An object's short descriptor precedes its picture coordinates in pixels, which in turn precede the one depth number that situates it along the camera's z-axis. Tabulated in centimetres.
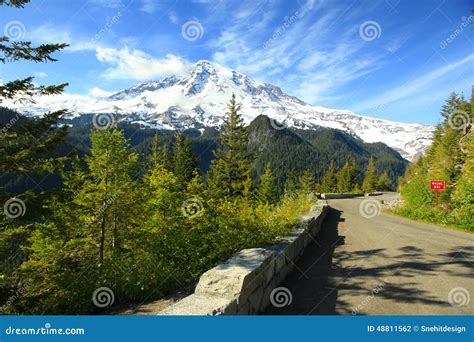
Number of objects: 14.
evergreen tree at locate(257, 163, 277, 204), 4109
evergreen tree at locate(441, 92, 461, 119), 3988
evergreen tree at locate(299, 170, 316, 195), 7246
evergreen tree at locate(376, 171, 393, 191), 8240
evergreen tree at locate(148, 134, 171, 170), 5161
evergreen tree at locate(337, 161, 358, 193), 7550
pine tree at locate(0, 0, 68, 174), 813
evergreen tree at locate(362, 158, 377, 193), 7644
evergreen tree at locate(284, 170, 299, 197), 6357
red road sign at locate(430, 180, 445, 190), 1970
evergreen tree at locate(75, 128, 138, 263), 1102
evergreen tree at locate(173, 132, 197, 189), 4672
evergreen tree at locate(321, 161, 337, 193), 7912
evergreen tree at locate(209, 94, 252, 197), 3244
